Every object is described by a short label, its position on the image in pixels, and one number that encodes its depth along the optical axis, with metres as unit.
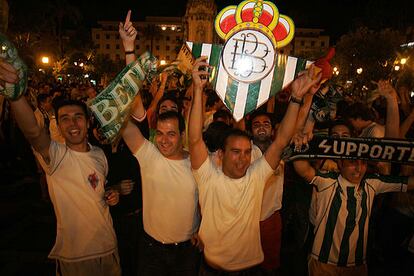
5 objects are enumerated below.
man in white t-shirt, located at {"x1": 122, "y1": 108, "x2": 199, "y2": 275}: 3.34
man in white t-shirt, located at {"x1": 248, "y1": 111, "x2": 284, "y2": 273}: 3.97
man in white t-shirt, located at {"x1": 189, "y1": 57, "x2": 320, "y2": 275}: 2.99
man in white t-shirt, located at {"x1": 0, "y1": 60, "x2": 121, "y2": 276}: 3.10
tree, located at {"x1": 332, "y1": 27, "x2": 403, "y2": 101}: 28.68
